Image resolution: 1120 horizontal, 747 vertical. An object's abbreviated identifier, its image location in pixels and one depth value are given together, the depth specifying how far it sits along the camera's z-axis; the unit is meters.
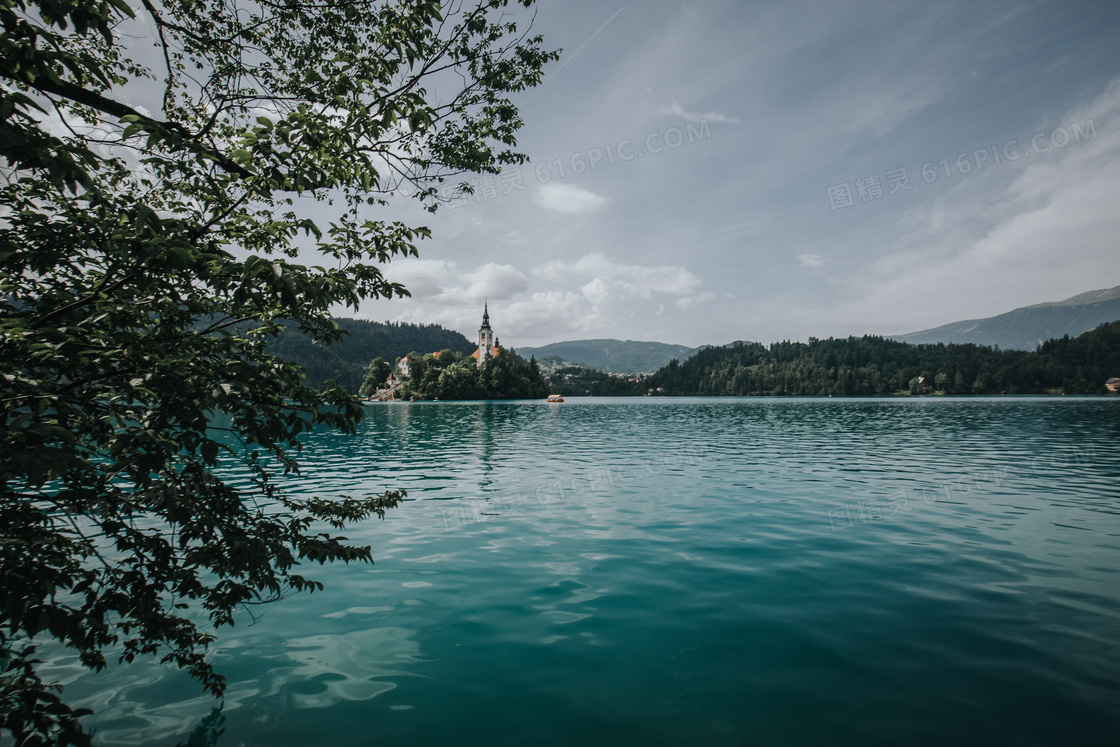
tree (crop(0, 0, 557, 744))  3.21
